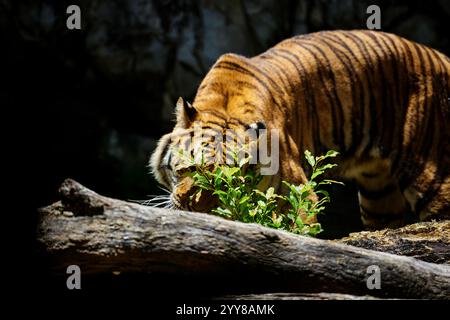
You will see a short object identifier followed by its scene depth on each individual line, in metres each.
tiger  9.25
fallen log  4.91
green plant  6.46
